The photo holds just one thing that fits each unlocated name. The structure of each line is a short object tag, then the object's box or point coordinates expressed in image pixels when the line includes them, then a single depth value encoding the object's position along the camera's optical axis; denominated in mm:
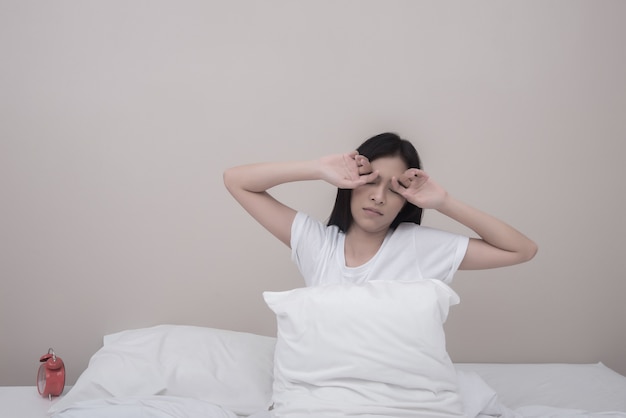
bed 1389
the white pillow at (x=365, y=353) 1369
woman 1629
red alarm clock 1923
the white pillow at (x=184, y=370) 1761
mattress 1521
